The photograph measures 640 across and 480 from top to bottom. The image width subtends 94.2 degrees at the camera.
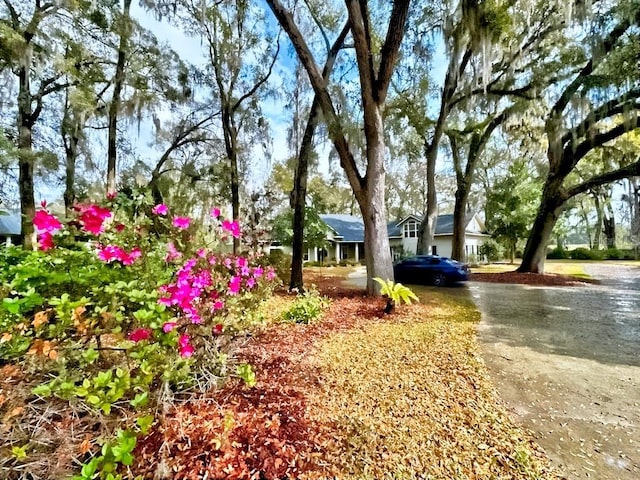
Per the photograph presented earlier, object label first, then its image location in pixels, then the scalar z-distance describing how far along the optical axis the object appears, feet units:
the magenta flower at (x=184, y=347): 6.81
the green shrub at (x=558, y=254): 87.73
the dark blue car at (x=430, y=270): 36.22
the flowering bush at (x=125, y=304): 5.55
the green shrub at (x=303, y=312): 17.70
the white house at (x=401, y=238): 74.69
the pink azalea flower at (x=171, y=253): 8.53
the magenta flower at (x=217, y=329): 8.47
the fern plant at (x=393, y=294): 18.90
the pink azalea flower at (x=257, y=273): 10.73
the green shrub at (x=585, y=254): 81.77
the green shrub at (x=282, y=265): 38.33
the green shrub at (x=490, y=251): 76.69
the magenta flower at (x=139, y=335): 6.07
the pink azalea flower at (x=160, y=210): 8.53
